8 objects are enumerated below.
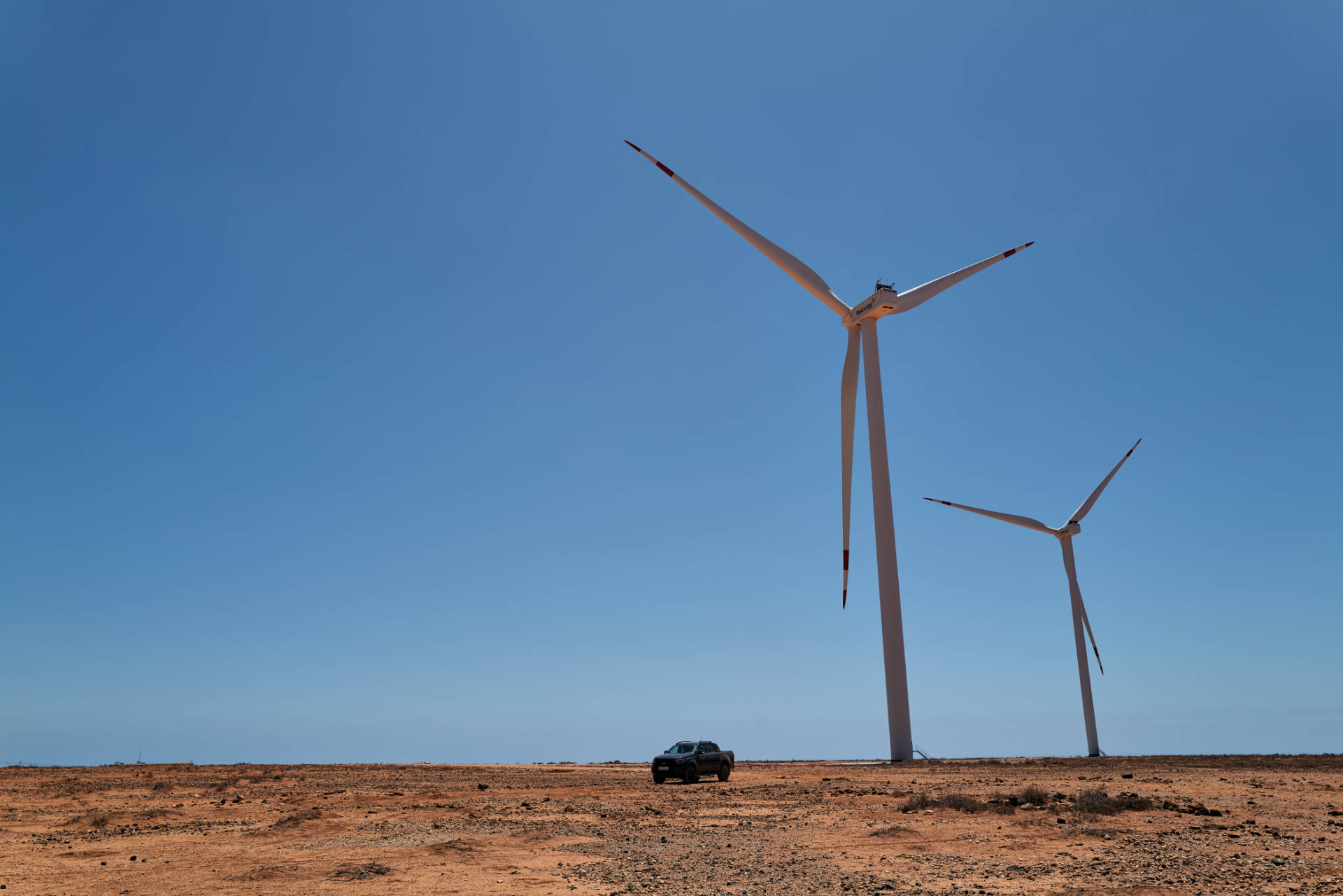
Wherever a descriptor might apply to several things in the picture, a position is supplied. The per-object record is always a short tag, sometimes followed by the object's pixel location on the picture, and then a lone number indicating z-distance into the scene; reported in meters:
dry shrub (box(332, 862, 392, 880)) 16.95
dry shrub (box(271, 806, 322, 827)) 24.48
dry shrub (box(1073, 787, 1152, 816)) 23.88
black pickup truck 39.91
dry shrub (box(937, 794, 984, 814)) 25.47
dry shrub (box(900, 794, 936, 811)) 26.46
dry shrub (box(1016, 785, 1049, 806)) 26.39
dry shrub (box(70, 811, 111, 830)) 24.59
